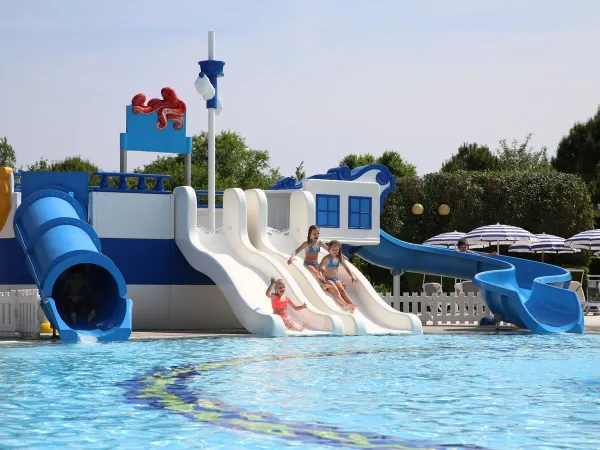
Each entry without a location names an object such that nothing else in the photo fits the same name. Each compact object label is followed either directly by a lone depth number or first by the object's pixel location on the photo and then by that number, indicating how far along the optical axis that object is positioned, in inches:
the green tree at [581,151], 2231.8
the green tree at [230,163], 2443.2
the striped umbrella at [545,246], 1225.0
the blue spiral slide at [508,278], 799.1
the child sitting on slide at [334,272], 767.8
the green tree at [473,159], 2438.5
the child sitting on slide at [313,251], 777.3
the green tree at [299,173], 2386.8
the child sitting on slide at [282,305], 712.4
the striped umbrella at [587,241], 1135.6
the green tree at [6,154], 3125.0
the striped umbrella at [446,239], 1211.2
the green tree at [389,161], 2394.9
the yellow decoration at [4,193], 769.6
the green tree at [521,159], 2454.5
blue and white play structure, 723.4
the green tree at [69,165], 2652.6
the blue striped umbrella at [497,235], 1119.0
